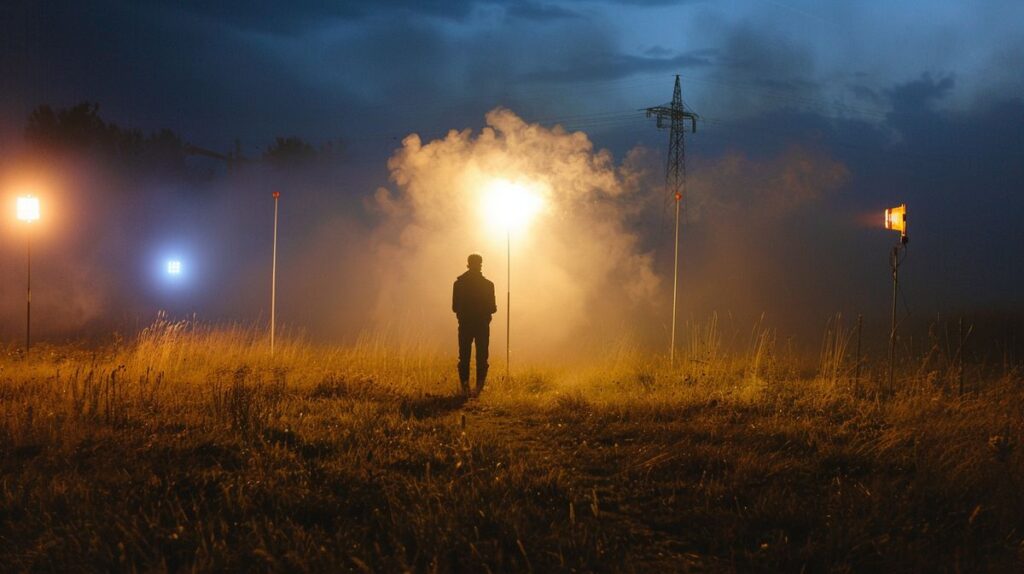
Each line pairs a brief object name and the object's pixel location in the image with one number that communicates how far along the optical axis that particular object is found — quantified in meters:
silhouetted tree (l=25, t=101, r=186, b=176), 34.72
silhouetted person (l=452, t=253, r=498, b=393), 9.52
